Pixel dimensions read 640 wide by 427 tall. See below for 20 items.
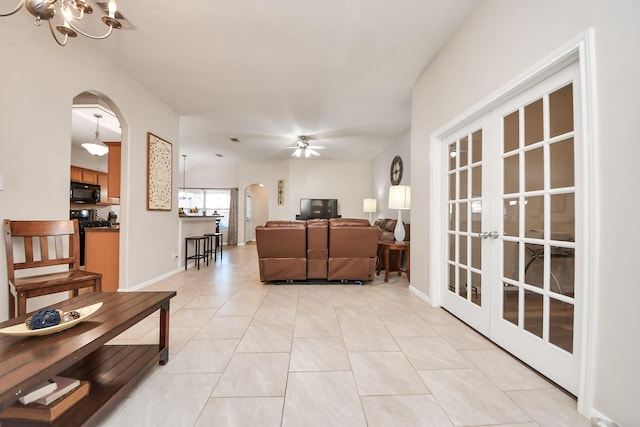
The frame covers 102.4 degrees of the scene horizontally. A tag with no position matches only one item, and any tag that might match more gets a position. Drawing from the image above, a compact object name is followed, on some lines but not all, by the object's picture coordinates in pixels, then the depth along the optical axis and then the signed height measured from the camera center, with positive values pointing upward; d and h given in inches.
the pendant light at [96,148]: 168.4 +42.7
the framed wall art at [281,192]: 327.4 +27.1
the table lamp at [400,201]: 157.9 +7.8
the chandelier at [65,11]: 50.6 +41.6
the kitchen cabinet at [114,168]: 135.8 +23.6
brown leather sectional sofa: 139.5 -20.2
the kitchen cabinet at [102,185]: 244.3 +26.7
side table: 151.2 -20.2
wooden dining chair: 74.6 -15.7
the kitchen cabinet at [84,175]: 220.2 +33.7
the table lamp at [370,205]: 286.5 +9.6
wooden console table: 33.6 -21.1
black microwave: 210.1 +17.3
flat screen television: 318.3 +5.4
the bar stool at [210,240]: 217.6 -24.3
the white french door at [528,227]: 57.1 -3.6
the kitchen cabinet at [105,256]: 127.4 -21.5
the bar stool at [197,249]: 185.3 -28.4
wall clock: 222.5 +38.9
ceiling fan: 226.5 +60.2
